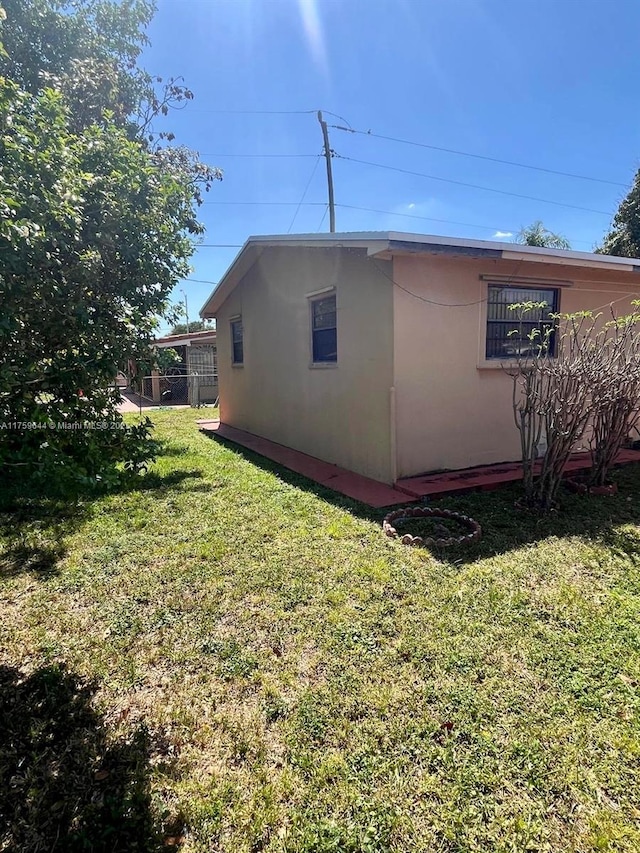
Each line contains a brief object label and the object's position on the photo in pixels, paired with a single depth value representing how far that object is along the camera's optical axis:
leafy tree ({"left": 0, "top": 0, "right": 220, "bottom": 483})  1.80
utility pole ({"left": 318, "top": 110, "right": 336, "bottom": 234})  18.23
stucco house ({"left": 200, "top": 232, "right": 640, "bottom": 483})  5.83
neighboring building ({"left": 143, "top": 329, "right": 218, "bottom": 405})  21.20
